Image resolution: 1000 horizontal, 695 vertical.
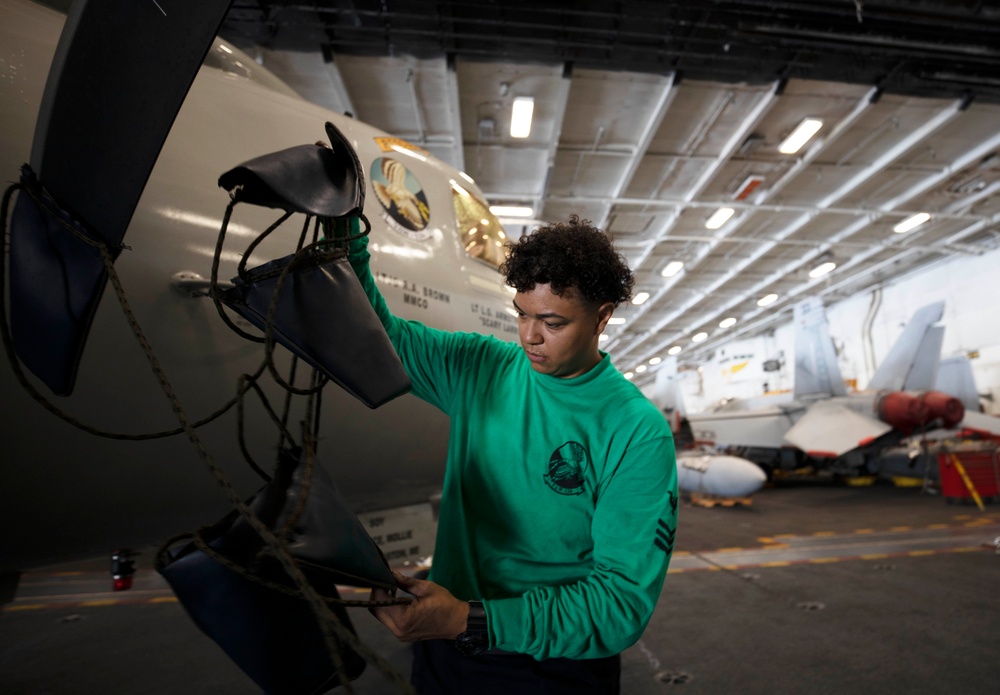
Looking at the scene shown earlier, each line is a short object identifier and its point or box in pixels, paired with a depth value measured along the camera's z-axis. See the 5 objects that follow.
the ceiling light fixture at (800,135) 9.03
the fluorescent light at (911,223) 13.14
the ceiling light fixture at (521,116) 8.04
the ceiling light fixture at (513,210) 11.59
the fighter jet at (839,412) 11.04
